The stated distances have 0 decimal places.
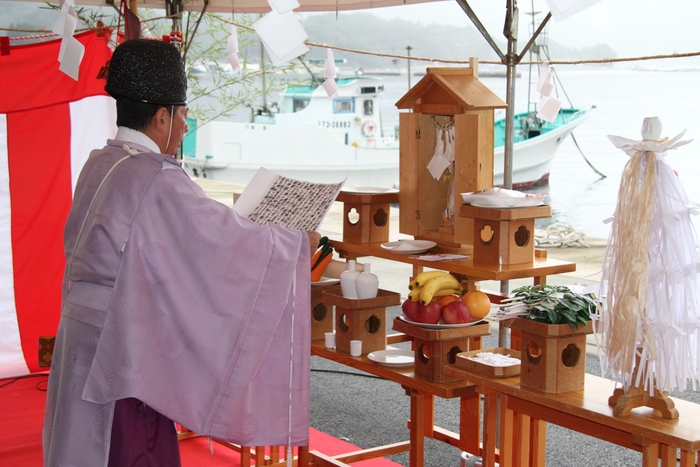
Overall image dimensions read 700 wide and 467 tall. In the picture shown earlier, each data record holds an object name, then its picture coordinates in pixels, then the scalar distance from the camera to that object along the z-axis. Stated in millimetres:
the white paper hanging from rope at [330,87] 4691
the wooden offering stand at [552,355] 2121
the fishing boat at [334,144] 18375
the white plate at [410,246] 2811
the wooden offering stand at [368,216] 3043
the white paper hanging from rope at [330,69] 4781
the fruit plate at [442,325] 2504
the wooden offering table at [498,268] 2463
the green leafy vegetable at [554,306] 2137
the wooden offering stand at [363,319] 2771
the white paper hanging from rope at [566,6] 1984
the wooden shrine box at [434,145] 2686
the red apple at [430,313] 2529
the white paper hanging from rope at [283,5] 2479
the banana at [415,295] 2572
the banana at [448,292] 2604
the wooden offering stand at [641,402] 1942
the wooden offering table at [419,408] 2467
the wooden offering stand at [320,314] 3066
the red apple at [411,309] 2559
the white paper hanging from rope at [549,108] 3346
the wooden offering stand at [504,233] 2492
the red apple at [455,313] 2527
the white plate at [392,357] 2639
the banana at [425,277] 2588
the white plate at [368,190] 3119
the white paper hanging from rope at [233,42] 4410
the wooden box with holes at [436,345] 2463
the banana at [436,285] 2539
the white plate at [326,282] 3095
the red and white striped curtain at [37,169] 4242
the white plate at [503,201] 2486
